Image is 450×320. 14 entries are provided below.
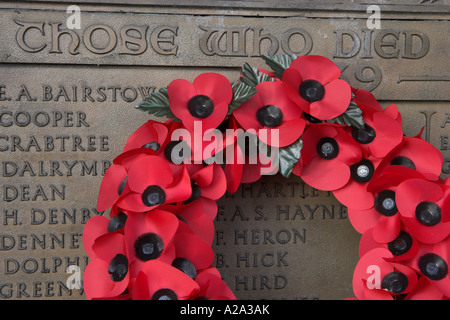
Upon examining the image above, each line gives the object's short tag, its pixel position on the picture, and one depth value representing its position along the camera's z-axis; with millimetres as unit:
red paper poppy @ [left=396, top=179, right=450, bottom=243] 976
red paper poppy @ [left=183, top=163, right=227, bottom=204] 997
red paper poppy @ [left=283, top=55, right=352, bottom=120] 996
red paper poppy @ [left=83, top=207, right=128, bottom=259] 995
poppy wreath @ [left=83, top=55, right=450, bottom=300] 971
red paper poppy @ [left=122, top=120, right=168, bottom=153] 1025
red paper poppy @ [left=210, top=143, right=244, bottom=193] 1004
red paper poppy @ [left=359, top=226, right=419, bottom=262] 986
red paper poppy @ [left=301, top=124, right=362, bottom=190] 1021
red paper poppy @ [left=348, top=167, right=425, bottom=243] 996
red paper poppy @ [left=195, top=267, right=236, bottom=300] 976
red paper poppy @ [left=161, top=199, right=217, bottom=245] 1001
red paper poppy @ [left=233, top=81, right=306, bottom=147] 999
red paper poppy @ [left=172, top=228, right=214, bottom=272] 973
